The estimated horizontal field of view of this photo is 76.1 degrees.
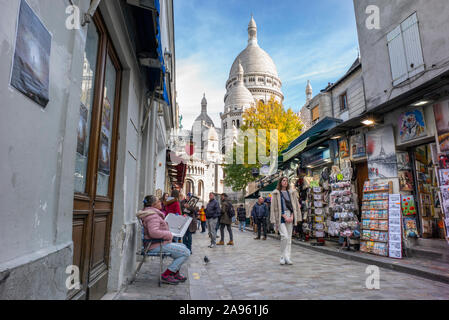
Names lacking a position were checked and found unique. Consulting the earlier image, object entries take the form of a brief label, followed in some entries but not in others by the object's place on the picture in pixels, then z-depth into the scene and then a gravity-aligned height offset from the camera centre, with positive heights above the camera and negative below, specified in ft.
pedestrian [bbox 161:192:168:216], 23.53 +0.54
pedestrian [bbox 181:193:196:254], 26.09 -1.72
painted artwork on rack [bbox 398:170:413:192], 24.93 +1.94
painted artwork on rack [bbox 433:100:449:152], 21.06 +5.90
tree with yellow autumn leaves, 80.68 +23.14
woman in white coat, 21.50 -0.69
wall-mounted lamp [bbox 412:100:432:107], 22.38 +7.80
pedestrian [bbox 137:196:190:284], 15.01 -1.57
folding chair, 15.13 -2.24
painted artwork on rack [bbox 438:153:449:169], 20.24 +2.93
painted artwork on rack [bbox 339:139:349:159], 32.37 +6.23
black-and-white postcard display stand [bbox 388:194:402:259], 22.49 -1.95
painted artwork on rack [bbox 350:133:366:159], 29.66 +5.95
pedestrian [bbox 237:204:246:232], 63.41 -2.31
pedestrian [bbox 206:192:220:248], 32.32 -1.14
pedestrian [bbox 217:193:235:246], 34.91 -1.36
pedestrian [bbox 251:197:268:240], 43.14 -1.46
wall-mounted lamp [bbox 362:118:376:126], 27.30 +7.73
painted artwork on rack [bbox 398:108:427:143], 23.22 +6.43
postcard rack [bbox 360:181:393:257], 23.99 -1.36
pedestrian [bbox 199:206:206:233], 59.61 -2.92
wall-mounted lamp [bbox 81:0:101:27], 8.23 +5.58
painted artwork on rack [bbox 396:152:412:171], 25.46 +3.66
